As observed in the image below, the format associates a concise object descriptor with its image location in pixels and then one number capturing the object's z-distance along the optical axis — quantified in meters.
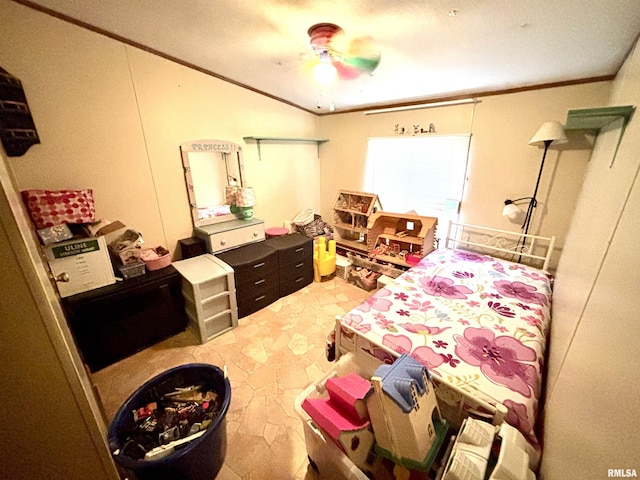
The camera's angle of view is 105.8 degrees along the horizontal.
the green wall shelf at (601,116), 1.12
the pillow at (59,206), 1.62
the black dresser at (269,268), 2.48
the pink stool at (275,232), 3.16
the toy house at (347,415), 0.96
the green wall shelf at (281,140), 2.88
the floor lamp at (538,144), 1.85
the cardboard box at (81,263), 1.66
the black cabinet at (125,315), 1.76
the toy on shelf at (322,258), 3.19
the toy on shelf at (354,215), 3.23
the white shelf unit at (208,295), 2.11
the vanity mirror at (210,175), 2.49
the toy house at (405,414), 0.86
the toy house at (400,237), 2.65
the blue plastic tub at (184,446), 1.05
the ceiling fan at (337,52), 1.47
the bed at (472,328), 1.09
